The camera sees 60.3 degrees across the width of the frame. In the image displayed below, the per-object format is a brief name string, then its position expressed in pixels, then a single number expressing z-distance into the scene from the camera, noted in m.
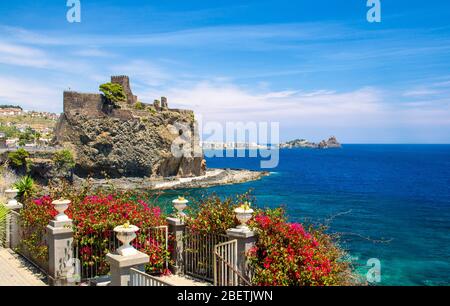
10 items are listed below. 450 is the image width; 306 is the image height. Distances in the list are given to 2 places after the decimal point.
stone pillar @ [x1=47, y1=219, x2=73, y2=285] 7.84
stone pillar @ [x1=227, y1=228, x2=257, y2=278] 7.46
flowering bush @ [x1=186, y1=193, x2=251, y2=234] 8.38
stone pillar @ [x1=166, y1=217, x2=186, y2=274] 9.04
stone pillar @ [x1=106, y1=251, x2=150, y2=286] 6.27
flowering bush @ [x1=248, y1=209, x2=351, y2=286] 6.96
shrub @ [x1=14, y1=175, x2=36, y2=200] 14.37
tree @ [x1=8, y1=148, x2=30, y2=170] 46.88
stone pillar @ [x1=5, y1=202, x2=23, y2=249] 10.69
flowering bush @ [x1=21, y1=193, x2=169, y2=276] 8.12
